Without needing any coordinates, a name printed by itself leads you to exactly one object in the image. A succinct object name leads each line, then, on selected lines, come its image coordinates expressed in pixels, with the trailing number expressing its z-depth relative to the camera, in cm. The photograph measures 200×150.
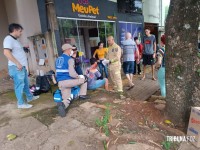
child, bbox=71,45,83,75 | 417
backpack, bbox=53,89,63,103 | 293
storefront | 506
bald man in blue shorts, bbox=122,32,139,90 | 472
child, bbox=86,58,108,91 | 372
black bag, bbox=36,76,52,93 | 403
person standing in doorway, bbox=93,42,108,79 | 557
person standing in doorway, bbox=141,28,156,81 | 541
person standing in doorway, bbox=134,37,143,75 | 635
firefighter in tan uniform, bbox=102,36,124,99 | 399
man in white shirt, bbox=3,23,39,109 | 281
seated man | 289
